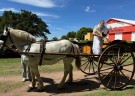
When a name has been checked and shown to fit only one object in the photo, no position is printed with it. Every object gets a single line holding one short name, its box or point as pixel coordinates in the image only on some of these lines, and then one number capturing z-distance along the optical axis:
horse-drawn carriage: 3.63
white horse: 3.63
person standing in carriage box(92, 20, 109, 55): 3.97
